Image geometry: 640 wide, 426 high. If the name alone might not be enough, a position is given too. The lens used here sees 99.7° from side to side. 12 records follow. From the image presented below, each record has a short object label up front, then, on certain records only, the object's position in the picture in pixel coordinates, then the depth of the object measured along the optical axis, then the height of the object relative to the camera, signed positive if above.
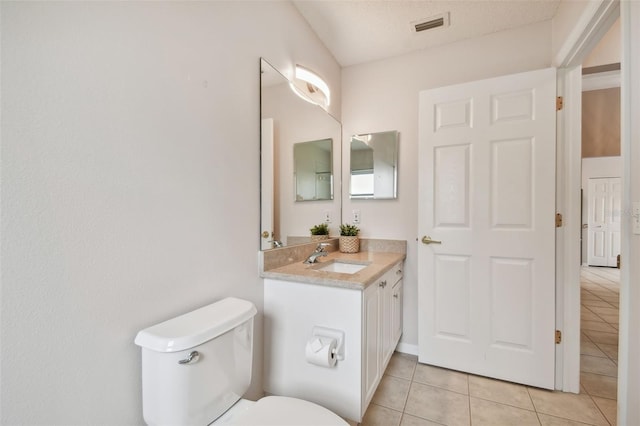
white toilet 0.84 -0.56
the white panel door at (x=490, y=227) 1.79 -0.12
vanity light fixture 1.88 +0.94
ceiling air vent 1.90 +1.36
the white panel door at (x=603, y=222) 5.21 -0.23
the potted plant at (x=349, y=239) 2.31 -0.25
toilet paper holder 1.32 -0.63
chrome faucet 1.81 -0.30
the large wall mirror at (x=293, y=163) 1.56 +0.34
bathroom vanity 1.32 -0.64
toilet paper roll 1.28 -0.68
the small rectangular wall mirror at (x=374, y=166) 2.34 +0.40
